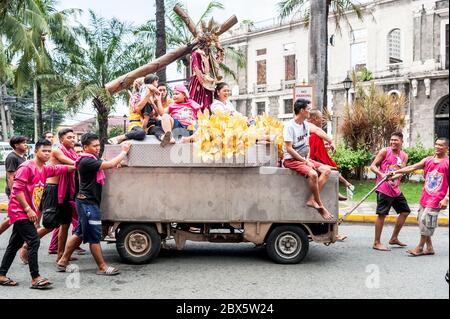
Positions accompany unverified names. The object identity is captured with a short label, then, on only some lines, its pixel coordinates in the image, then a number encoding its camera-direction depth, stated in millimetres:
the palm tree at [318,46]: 12117
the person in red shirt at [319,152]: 6770
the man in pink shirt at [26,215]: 5105
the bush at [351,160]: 14633
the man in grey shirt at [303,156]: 5855
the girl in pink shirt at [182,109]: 6672
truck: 5859
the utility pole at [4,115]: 42131
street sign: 9984
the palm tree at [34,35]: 17922
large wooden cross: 7422
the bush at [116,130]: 51781
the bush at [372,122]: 15883
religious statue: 7645
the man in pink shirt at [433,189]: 6363
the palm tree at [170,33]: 22875
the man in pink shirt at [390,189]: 7223
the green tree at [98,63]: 22250
